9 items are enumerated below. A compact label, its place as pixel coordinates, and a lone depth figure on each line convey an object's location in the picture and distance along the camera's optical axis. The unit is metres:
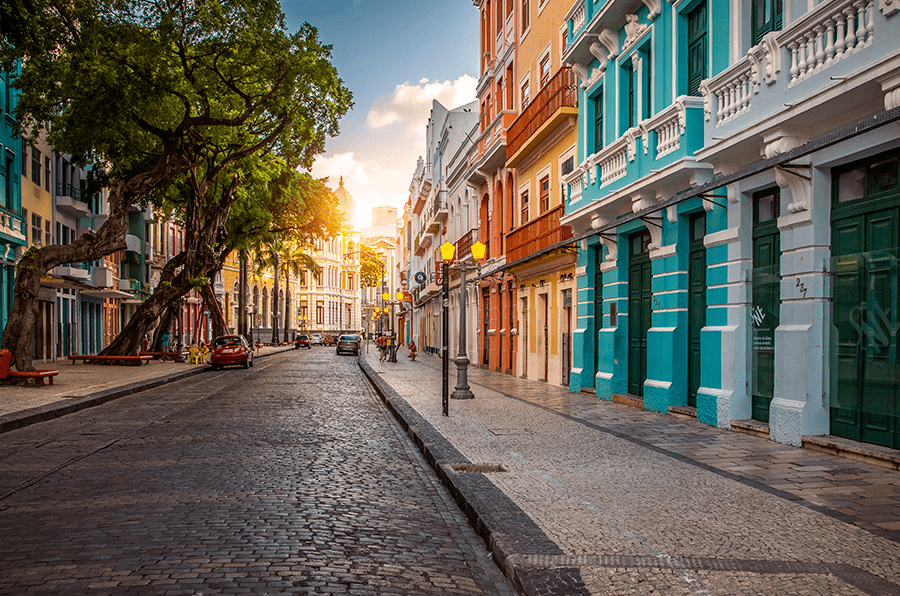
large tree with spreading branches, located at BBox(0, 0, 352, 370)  21.33
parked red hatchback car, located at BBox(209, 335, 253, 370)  32.28
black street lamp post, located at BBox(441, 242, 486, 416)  15.83
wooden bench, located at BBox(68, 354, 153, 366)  30.17
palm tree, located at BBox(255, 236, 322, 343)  57.06
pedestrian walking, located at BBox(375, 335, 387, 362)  36.37
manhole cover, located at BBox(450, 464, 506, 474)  7.87
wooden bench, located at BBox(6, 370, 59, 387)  19.11
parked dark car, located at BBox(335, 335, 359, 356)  52.94
